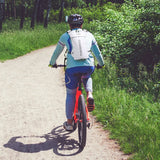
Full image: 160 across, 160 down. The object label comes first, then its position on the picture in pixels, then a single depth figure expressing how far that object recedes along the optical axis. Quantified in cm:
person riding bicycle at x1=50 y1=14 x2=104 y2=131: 401
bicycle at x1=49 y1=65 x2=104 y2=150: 400
